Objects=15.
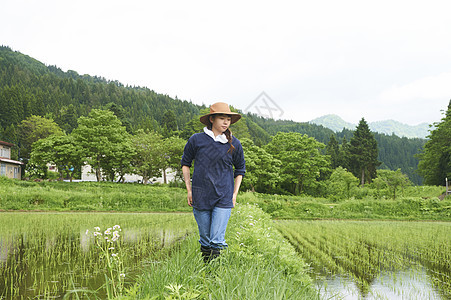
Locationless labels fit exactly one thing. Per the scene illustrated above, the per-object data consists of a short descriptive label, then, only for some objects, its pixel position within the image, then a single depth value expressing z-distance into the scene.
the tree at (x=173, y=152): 40.97
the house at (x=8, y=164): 41.69
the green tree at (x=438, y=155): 43.03
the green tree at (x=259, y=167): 37.25
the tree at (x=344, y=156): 57.19
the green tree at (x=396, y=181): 29.97
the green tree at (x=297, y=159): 43.19
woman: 3.71
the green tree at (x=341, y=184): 39.22
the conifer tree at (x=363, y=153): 54.02
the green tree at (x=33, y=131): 55.58
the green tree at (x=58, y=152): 37.44
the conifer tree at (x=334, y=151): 61.60
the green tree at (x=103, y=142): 38.76
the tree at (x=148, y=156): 41.19
